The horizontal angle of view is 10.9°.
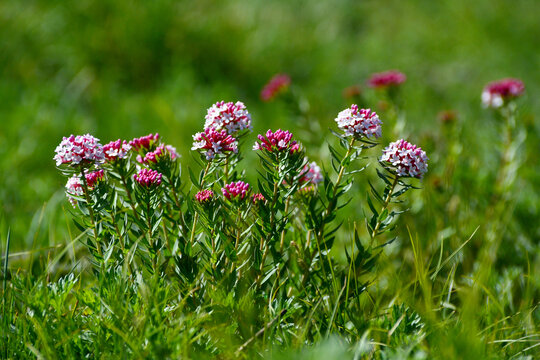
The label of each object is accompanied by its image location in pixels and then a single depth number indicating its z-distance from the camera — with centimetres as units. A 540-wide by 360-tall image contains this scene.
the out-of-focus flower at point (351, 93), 276
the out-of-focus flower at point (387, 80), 273
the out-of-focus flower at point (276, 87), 278
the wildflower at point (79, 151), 235
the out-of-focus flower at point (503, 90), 269
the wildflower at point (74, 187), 238
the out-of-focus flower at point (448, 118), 273
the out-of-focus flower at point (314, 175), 247
